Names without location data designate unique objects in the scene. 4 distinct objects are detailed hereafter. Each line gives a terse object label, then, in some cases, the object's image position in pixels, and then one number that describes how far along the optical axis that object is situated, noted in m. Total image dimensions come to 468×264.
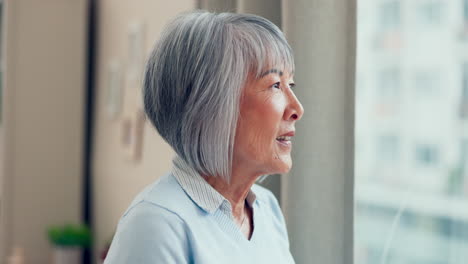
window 1.48
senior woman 1.23
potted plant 3.20
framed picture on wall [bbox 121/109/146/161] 2.75
